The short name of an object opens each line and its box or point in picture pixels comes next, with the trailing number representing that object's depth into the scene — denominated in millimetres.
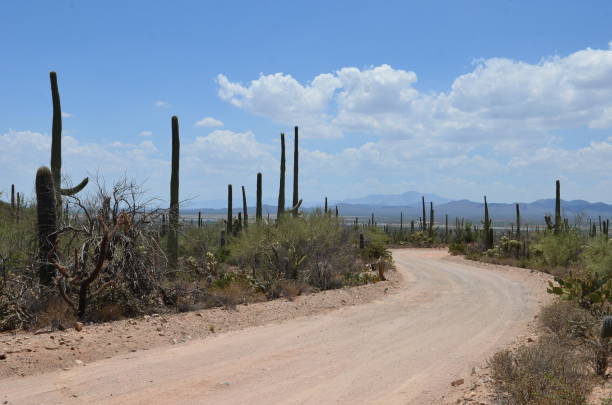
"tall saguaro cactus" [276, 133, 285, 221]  28750
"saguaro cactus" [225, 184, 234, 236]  33312
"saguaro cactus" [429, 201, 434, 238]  51691
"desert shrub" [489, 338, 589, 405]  6719
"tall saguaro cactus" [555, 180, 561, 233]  30975
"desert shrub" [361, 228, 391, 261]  28062
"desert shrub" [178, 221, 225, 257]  24900
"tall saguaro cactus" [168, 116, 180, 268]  17203
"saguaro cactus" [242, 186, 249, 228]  34328
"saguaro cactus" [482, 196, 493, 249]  37538
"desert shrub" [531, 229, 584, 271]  27016
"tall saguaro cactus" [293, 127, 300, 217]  30594
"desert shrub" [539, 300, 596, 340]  10219
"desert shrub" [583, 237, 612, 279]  16703
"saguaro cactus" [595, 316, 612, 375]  8076
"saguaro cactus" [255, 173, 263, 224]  27534
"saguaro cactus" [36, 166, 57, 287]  12641
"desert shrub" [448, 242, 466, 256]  35844
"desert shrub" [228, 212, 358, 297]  18828
